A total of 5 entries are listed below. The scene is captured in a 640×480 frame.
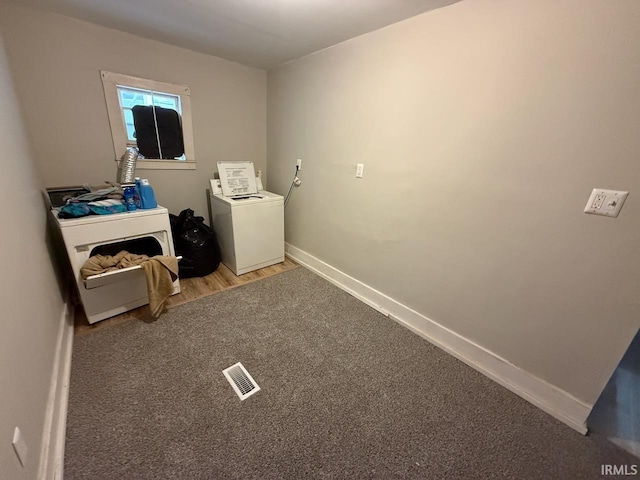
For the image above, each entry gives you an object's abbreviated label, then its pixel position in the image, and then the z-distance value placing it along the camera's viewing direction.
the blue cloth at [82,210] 1.63
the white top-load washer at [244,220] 2.47
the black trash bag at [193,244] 2.45
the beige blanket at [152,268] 1.72
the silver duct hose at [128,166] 2.16
